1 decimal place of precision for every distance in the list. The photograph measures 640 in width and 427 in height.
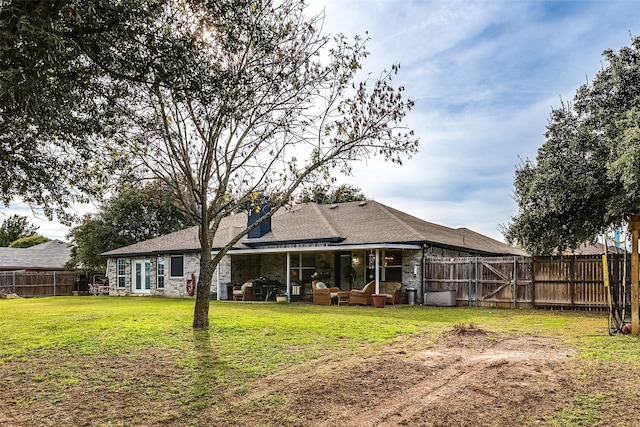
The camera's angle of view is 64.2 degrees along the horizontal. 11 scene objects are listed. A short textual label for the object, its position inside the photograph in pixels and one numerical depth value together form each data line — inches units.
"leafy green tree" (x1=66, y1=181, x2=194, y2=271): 1316.4
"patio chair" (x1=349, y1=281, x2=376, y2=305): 709.9
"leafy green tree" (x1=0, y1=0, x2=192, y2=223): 196.7
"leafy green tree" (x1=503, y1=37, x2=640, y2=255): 533.6
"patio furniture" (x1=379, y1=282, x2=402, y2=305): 727.5
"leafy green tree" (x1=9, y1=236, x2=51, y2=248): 1942.7
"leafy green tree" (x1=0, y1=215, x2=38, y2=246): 1990.7
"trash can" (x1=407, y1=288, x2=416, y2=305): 722.8
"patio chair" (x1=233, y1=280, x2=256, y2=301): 842.8
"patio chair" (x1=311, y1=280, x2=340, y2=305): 737.6
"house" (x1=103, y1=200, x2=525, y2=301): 754.2
